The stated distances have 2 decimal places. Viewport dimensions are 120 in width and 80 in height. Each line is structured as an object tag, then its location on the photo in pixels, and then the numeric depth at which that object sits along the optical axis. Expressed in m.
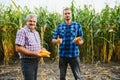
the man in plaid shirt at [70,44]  1.74
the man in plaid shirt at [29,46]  1.39
